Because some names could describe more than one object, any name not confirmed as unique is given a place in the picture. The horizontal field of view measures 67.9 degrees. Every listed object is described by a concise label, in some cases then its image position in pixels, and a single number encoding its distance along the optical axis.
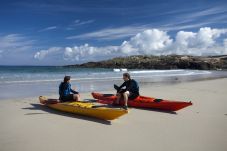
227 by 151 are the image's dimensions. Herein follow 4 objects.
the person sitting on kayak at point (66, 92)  6.21
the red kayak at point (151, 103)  5.94
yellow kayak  4.76
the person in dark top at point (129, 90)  6.49
